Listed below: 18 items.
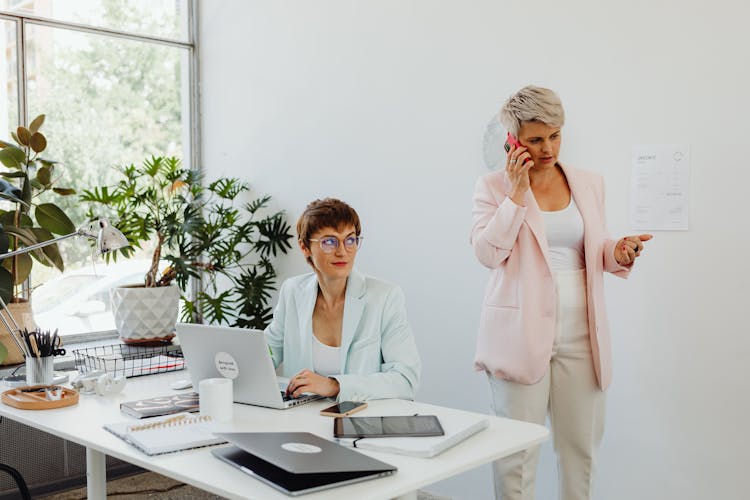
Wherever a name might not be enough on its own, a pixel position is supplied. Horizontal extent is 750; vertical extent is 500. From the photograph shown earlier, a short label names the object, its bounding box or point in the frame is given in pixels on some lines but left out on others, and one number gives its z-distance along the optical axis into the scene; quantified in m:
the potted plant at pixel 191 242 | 4.08
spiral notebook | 1.80
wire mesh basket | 2.64
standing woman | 2.41
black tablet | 1.84
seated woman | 2.45
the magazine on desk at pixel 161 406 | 2.13
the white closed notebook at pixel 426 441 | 1.73
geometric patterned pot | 4.03
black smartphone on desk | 2.09
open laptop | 2.10
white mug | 2.06
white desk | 1.55
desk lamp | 2.48
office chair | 2.92
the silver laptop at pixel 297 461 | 1.53
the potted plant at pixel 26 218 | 3.32
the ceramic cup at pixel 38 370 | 2.49
